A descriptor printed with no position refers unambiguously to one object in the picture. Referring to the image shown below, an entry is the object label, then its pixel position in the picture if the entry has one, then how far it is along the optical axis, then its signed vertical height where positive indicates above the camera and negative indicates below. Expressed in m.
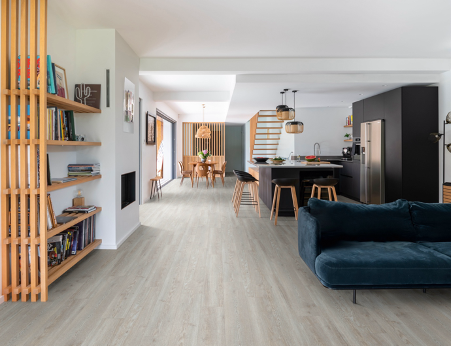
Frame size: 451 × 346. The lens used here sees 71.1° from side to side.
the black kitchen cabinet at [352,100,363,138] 7.49 +1.13
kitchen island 5.77 -0.20
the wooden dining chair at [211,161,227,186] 10.59 -0.31
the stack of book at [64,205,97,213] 3.42 -0.49
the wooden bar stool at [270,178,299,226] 5.20 -0.35
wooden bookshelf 2.42 +0.02
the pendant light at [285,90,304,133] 6.13 +0.71
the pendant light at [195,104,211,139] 11.41 +1.15
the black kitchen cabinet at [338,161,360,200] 7.43 -0.40
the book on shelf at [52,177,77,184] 2.89 -0.15
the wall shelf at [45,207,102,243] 2.65 -0.55
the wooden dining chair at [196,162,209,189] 10.23 -0.17
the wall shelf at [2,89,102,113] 2.42 +0.58
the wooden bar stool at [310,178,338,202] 5.27 -0.31
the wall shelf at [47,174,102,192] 2.65 -0.17
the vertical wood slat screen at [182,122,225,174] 13.57 +0.95
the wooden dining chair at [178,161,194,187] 10.31 -0.30
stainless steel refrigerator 6.47 +0.01
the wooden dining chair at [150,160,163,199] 7.81 -0.58
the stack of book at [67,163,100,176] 3.52 -0.05
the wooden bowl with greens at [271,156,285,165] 6.46 +0.06
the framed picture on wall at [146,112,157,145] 7.54 +0.89
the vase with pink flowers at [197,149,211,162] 11.23 +0.28
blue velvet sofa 2.33 -0.70
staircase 10.33 +1.06
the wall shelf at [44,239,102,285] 2.65 -0.92
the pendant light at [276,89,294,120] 5.80 +0.93
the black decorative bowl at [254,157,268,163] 7.01 +0.08
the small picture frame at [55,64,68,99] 3.06 +0.82
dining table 10.34 +0.00
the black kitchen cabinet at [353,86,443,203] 5.81 +0.34
